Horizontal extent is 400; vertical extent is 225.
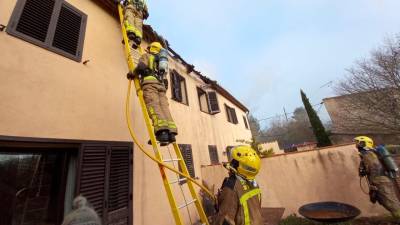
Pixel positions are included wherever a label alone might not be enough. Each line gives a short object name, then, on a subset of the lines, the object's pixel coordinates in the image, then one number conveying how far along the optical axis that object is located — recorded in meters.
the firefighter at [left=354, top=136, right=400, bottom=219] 4.57
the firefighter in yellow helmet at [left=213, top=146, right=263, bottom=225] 2.09
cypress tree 14.85
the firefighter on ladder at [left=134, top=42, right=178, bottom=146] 2.99
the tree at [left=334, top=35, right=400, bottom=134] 9.95
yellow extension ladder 2.50
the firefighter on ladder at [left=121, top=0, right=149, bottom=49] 4.47
